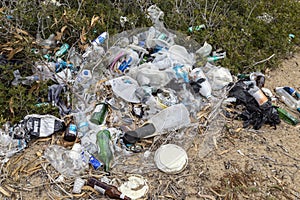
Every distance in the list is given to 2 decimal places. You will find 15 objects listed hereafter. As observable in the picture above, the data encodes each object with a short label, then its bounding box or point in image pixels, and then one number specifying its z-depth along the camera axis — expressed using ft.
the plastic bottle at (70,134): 9.59
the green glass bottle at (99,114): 9.99
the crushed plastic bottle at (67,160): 9.00
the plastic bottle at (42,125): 9.62
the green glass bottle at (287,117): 10.74
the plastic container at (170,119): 9.89
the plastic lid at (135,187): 8.64
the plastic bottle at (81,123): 9.78
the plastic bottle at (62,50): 11.81
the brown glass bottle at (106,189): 8.50
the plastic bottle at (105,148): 9.21
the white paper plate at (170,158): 9.13
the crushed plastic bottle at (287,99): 11.41
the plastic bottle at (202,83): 10.89
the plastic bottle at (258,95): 10.81
